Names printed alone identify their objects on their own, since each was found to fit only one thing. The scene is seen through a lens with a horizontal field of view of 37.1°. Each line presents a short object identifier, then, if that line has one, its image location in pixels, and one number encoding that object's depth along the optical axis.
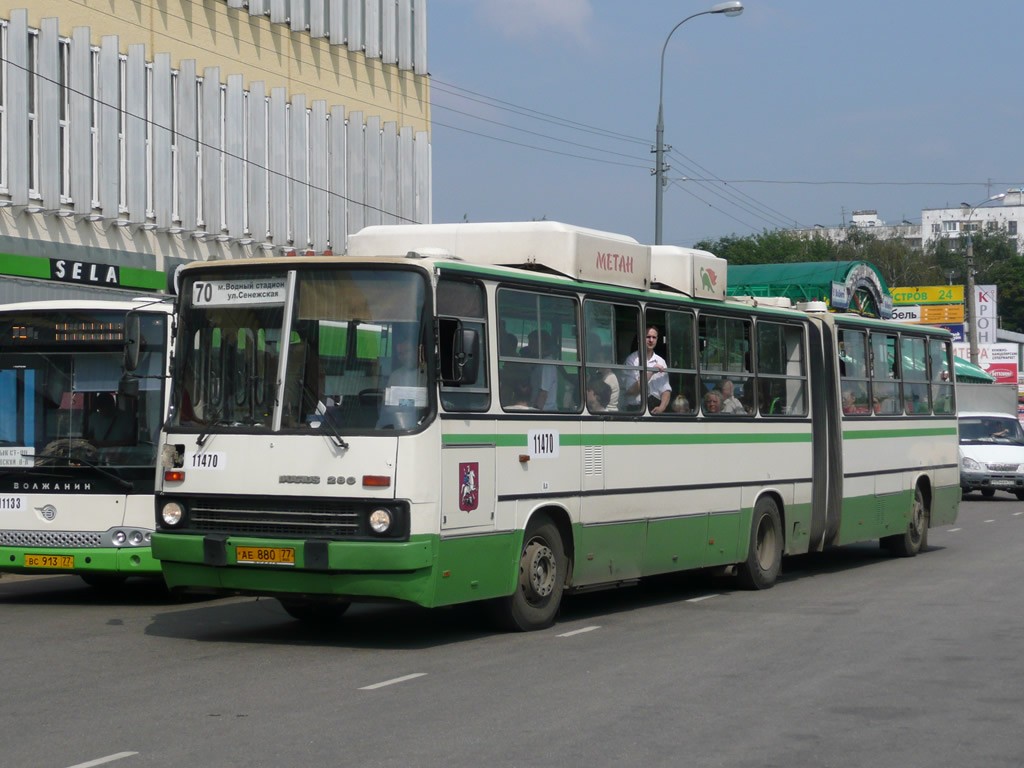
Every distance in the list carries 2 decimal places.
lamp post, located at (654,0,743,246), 31.33
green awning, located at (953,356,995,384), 55.06
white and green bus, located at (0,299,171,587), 13.80
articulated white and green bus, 10.48
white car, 32.12
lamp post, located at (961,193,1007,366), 58.47
